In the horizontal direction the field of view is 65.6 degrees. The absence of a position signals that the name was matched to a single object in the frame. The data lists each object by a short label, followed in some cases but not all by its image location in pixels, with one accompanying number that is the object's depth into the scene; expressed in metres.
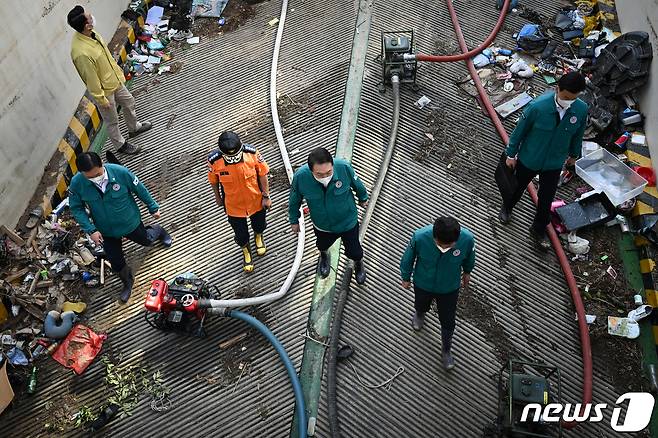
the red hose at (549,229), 4.16
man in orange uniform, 4.31
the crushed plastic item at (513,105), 6.13
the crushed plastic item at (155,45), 7.46
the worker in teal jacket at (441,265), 3.41
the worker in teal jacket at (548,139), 4.16
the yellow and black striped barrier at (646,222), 4.69
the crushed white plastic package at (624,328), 4.47
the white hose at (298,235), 4.60
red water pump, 4.42
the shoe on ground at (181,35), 7.58
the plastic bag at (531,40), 6.78
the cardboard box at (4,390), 4.26
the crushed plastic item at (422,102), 6.31
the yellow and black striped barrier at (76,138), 5.91
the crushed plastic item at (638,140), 5.72
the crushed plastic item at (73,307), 4.94
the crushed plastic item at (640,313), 4.57
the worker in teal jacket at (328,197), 3.89
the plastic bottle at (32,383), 4.50
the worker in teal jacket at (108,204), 4.26
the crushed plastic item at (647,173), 5.48
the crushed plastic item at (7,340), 4.71
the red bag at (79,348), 4.61
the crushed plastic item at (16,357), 4.61
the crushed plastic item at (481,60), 6.68
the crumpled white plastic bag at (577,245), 4.98
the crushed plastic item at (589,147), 5.70
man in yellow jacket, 5.26
